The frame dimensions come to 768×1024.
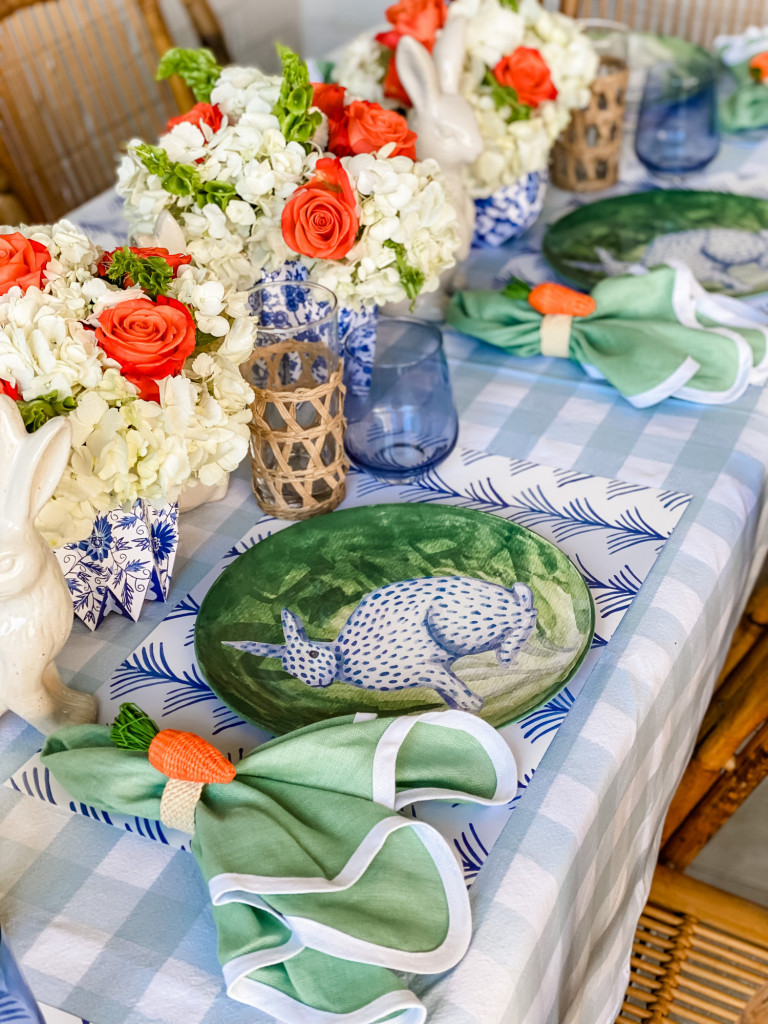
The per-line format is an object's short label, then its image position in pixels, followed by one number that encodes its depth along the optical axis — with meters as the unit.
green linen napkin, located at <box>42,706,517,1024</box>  0.58
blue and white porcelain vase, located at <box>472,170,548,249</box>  1.32
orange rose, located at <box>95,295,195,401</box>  0.73
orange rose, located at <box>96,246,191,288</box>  0.81
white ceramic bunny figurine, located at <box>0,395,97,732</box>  0.63
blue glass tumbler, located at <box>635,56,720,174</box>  1.44
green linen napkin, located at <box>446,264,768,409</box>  1.06
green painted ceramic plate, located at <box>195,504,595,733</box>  0.77
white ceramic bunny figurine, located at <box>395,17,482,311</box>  1.12
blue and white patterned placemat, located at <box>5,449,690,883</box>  0.70
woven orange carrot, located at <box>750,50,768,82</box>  1.62
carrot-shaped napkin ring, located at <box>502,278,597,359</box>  1.13
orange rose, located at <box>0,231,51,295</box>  0.75
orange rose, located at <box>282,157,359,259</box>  0.91
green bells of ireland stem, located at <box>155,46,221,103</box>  1.04
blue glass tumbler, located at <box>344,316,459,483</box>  0.92
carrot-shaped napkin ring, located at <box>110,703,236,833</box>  0.67
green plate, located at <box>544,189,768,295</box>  1.27
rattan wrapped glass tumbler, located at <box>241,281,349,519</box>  0.90
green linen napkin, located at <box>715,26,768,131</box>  1.63
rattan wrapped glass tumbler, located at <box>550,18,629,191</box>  1.44
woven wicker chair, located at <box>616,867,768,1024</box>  0.96
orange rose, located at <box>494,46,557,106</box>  1.25
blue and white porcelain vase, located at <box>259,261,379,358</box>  1.00
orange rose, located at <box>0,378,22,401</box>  0.70
